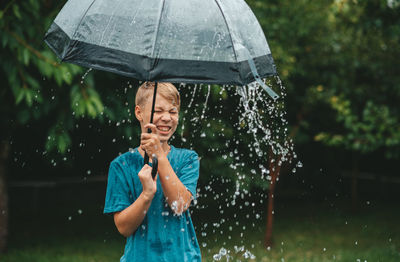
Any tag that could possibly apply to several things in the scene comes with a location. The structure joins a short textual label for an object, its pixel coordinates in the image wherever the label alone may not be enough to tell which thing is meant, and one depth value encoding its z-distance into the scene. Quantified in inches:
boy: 96.0
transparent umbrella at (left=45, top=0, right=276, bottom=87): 96.2
